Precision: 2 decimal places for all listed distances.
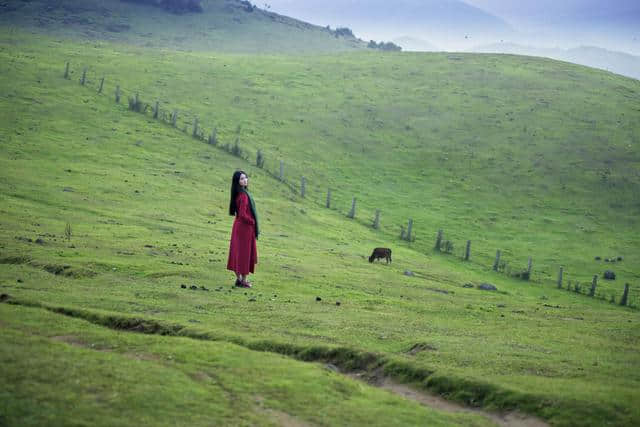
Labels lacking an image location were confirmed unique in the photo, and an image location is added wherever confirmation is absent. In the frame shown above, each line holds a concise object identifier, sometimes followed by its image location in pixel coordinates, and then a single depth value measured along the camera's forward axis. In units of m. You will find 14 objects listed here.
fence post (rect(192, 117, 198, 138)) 67.47
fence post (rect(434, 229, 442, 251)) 53.61
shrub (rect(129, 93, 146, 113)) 70.69
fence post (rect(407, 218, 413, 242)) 54.28
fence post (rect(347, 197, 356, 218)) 57.03
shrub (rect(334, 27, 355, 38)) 178.43
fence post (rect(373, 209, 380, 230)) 55.92
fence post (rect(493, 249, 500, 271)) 49.65
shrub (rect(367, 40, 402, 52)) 168.75
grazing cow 40.50
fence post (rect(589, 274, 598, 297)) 44.57
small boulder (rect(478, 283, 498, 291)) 39.67
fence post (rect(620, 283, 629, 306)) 41.93
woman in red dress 23.78
